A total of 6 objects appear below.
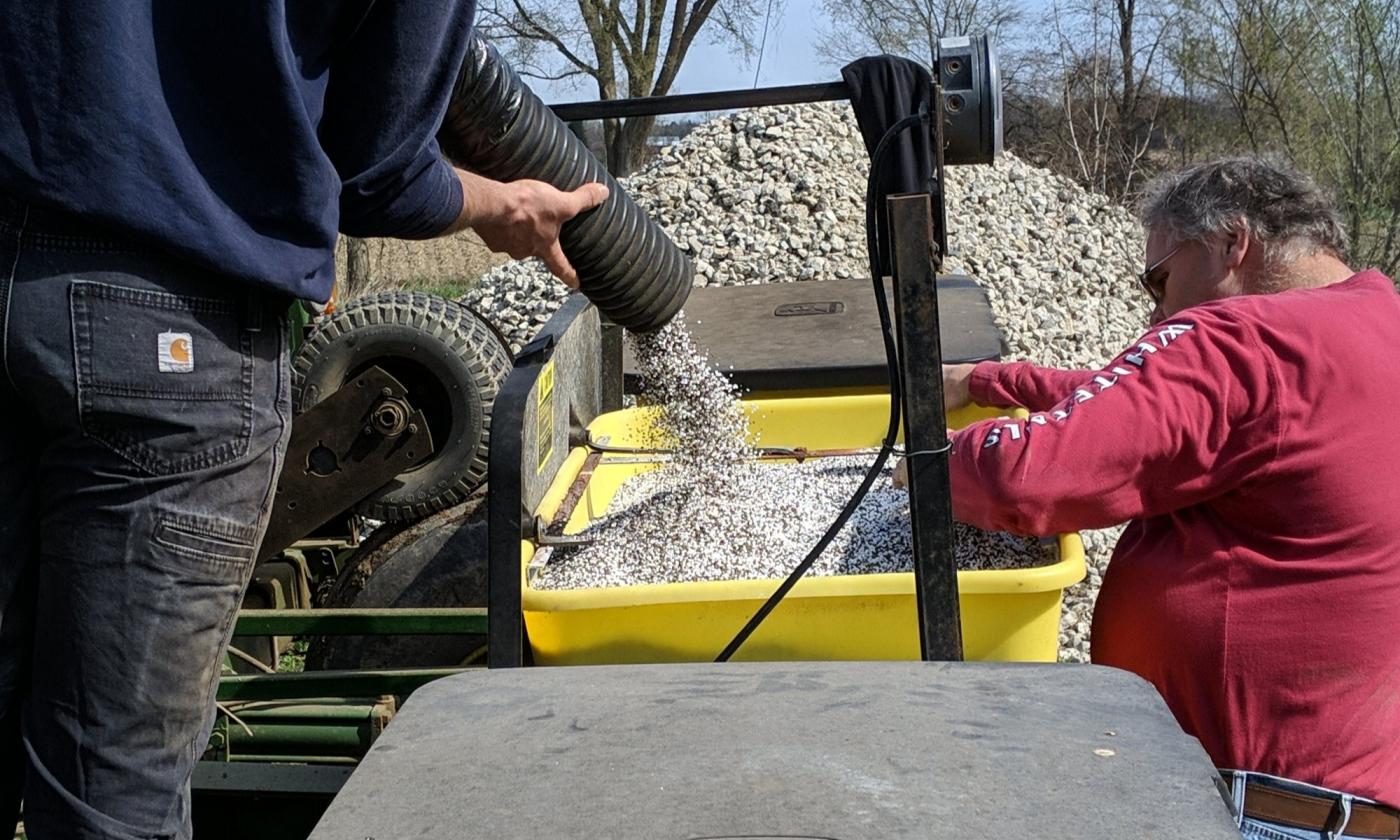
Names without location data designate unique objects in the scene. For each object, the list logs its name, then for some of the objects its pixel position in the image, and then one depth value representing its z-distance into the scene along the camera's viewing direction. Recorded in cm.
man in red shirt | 183
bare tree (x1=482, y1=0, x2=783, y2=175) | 1744
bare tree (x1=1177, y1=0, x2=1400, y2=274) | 979
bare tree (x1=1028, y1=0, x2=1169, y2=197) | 1442
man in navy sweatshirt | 134
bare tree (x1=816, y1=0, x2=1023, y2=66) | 1638
